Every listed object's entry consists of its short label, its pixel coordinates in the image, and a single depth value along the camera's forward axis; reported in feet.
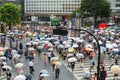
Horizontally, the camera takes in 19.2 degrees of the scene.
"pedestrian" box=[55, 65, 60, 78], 100.01
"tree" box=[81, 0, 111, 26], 303.07
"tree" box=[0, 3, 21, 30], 255.91
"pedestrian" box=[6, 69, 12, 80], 91.29
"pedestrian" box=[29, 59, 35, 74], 104.92
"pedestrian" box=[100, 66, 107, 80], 81.71
